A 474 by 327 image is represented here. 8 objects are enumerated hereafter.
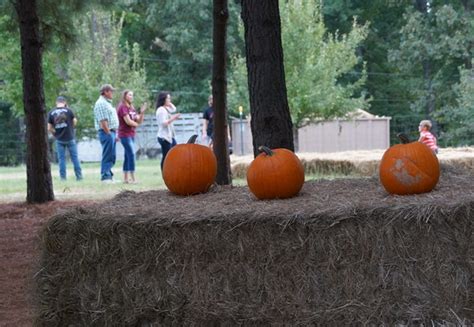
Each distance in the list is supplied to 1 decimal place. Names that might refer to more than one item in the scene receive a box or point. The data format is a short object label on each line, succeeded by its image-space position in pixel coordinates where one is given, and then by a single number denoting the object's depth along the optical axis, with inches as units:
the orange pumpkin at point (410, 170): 164.6
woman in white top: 536.4
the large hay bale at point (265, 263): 139.8
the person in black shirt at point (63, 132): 616.4
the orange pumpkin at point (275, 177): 170.6
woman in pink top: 527.2
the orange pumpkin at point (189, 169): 186.2
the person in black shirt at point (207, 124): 584.7
